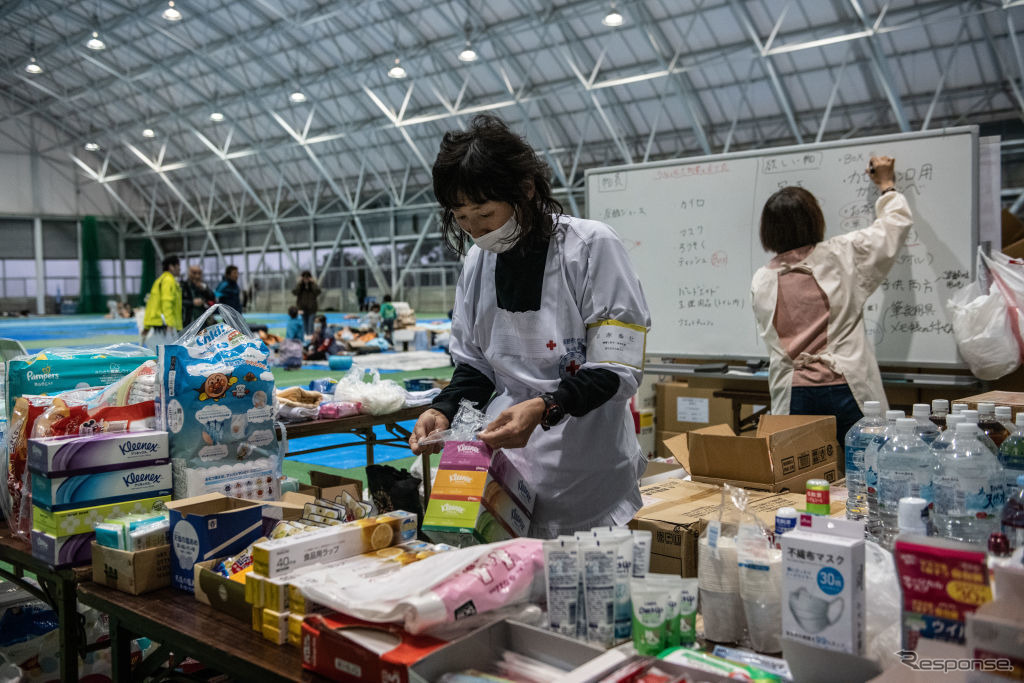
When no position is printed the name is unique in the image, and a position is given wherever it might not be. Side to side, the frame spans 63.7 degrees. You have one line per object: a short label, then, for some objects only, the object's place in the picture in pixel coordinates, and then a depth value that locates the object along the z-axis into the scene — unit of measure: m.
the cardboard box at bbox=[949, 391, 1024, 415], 2.72
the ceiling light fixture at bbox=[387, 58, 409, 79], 16.91
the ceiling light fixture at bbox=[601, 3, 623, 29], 14.00
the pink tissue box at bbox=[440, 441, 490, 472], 1.79
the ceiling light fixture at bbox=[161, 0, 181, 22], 16.45
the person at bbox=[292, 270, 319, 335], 15.49
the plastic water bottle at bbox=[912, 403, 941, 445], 2.02
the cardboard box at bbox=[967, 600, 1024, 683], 0.92
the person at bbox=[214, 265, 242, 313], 11.71
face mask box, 1.16
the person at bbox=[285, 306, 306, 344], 15.04
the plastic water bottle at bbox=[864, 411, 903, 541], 2.00
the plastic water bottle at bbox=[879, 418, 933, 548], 1.84
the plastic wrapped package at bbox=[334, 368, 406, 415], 4.01
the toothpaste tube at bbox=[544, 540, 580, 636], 1.39
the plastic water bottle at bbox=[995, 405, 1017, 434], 2.04
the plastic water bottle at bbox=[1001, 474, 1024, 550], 1.45
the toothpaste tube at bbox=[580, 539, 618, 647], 1.38
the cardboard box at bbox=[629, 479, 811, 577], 2.40
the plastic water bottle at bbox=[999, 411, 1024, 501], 1.83
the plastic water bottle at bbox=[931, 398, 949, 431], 2.29
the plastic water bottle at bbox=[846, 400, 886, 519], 2.18
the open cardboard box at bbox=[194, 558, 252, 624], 1.62
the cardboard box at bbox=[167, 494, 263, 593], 1.81
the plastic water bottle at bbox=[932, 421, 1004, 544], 1.62
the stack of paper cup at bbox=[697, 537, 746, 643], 1.44
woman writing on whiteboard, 3.62
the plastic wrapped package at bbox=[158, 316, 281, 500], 2.26
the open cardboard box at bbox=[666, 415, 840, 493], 2.82
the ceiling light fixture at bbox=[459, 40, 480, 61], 15.96
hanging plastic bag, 3.75
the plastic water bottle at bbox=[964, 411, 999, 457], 1.85
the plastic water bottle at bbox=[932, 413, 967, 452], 1.88
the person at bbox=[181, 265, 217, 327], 12.09
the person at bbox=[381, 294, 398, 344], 16.66
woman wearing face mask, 1.88
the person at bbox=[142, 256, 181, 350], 10.72
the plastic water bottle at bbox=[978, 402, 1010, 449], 2.16
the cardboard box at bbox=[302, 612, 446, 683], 1.26
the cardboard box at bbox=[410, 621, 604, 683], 1.25
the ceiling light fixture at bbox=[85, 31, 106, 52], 17.70
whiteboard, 4.00
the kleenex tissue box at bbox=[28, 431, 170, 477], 2.06
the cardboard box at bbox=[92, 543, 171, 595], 1.82
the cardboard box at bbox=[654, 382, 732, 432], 5.21
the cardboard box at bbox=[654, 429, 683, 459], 5.29
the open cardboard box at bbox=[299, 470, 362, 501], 2.93
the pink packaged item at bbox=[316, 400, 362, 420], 3.88
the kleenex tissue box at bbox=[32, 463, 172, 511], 2.06
